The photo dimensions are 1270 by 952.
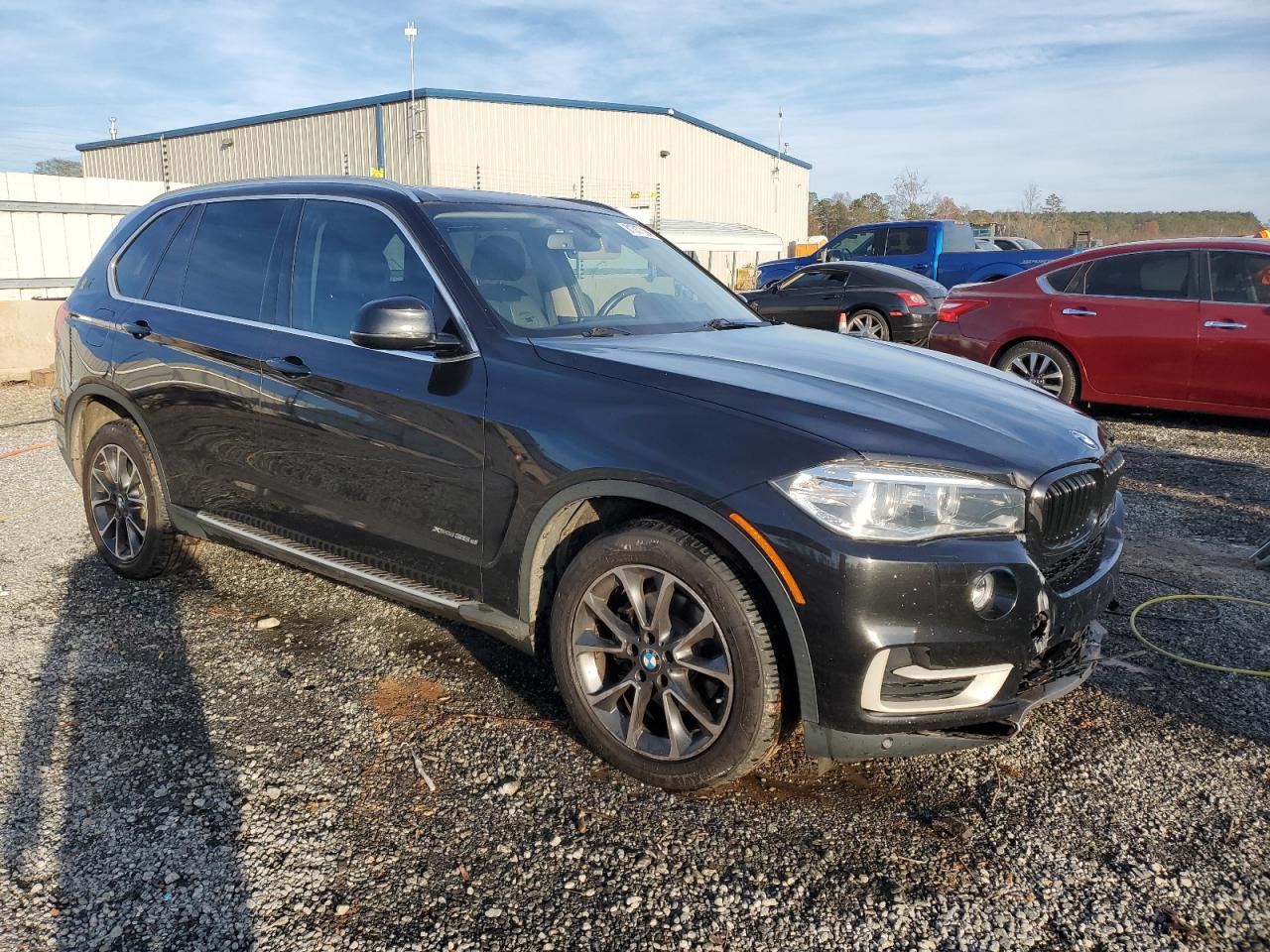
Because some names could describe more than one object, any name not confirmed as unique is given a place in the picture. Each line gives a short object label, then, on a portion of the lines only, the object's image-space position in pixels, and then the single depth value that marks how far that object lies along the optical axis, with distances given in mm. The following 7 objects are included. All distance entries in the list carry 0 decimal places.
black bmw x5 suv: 2619
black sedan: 12719
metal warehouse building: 31422
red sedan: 8031
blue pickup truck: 17156
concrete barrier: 11227
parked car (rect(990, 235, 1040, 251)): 23061
